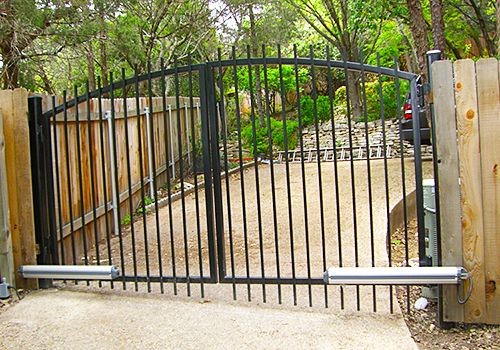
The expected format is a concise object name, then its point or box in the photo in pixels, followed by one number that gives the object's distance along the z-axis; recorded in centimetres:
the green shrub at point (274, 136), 1666
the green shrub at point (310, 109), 1950
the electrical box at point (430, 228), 416
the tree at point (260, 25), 1884
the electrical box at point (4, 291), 462
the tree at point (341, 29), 1942
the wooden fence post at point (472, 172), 368
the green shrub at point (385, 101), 1911
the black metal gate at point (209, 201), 433
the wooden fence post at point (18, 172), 473
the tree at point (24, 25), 880
